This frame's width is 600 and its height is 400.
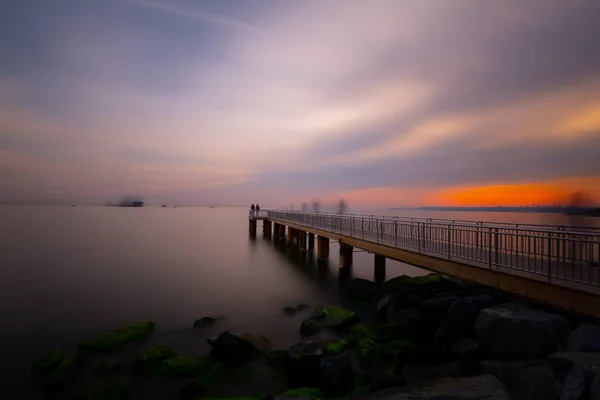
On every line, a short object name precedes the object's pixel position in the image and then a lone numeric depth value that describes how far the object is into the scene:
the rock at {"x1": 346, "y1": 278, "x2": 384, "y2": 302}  15.00
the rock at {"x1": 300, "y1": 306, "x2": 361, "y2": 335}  11.26
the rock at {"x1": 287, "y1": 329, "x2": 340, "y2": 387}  7.91
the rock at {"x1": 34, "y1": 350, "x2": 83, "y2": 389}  8.53
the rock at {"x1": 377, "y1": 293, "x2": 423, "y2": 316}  11.55
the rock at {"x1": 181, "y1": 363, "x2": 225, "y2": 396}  7.89
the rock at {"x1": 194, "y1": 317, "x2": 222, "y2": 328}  12.95
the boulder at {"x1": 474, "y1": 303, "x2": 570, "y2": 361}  6.70
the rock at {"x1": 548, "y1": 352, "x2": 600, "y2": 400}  5.12
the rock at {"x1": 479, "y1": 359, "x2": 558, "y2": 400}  5.72
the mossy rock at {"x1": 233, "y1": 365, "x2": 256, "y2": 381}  8.43
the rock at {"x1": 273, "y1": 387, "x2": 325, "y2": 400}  6.44
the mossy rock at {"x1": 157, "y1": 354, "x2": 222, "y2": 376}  8.77
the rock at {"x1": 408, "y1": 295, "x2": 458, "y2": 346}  9.95
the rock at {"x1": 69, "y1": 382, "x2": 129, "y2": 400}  7.55
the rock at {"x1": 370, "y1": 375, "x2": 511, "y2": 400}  5.34
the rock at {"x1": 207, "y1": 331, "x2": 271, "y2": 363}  9.36
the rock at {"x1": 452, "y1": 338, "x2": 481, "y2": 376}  7.39
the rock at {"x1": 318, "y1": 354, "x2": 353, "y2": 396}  7.41
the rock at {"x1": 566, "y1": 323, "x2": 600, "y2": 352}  6.05
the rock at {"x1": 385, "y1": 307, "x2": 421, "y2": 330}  10.46
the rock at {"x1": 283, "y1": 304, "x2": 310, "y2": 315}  14.73
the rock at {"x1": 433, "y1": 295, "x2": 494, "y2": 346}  8.73
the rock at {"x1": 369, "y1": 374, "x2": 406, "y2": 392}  6.87
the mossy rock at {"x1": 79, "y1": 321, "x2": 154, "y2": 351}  10.50
